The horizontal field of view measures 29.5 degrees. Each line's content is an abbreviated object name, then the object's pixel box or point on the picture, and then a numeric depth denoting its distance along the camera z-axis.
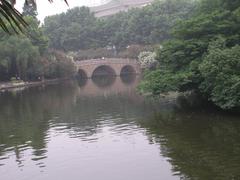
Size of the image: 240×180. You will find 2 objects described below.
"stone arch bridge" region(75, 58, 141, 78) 75.50
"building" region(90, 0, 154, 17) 120.44
